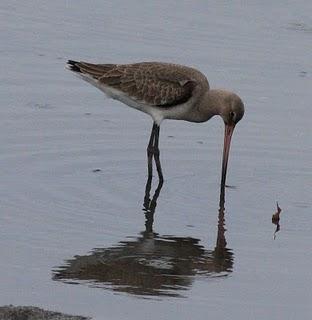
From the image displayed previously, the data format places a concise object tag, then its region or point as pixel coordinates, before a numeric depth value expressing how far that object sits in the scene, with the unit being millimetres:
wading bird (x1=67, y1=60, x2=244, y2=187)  12172
